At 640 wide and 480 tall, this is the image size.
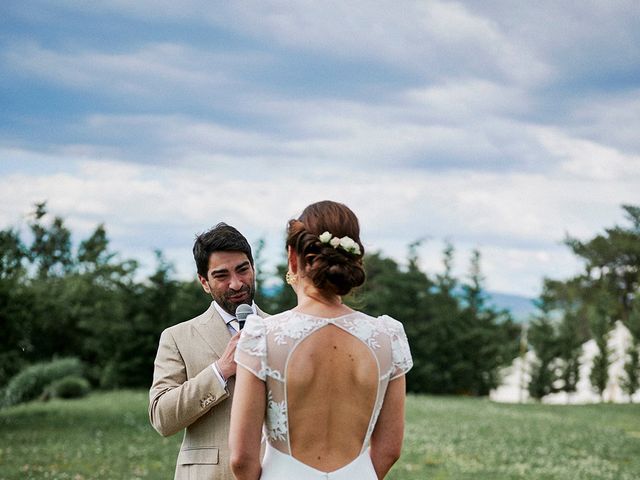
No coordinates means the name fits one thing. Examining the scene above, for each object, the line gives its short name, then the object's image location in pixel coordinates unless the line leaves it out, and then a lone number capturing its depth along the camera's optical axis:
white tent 43.56
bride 3.06
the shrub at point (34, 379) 20.14
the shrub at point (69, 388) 29.91
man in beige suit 3.78
